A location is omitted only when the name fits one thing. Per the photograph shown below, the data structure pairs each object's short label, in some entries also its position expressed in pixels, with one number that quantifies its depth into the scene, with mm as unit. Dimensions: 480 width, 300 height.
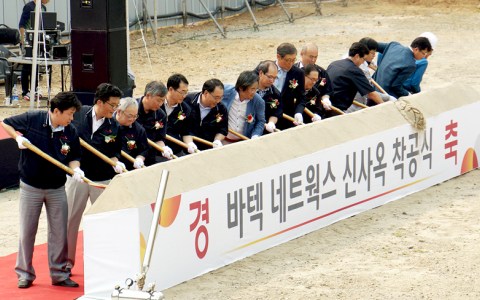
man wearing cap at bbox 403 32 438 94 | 19719
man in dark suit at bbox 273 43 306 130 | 16266
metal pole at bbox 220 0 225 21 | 48975
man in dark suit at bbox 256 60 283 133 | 15398
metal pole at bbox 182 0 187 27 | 45156
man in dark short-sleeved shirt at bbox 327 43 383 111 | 17625
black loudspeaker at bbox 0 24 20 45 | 28903
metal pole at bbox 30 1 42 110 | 21937
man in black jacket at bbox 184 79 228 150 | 14437
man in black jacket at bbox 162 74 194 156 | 13820
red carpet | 11016
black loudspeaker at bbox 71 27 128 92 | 20797
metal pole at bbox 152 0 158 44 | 38475
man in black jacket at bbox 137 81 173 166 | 13039
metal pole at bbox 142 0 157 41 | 39000
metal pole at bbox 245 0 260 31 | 45047
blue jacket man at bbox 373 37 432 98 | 19016
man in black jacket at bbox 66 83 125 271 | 12062
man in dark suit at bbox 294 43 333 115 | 17625
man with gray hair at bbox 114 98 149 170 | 12180
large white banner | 10602
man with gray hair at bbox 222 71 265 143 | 15164
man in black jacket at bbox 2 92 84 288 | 11172
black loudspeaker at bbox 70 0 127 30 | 20484
